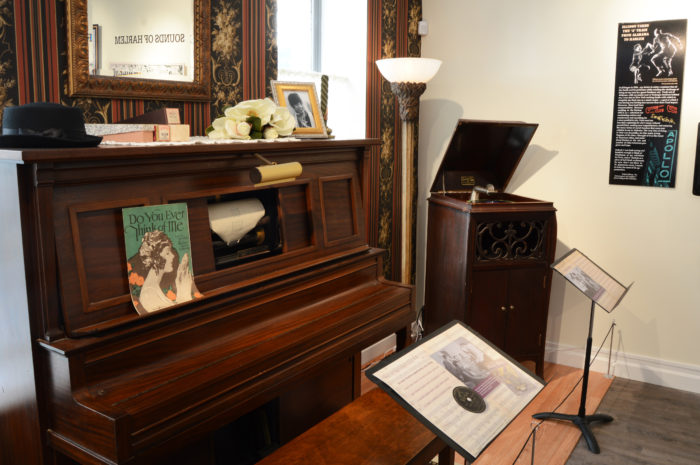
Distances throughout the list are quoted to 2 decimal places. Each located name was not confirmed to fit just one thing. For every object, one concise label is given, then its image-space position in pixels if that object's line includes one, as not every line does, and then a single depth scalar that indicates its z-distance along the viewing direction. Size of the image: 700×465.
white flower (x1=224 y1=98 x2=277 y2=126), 2.06
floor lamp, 3.32
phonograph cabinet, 3.36
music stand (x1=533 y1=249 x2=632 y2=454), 2.83
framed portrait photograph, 2.42
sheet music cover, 1.60
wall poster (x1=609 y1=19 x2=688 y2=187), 3.40
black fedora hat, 1.49
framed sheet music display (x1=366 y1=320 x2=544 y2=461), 1.41
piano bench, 1.79
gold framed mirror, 1.98
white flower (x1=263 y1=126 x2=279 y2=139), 2.10
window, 3.51
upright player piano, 1.42
